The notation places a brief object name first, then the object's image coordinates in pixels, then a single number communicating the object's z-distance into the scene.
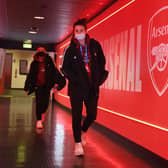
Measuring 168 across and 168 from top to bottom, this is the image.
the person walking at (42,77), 5.30
